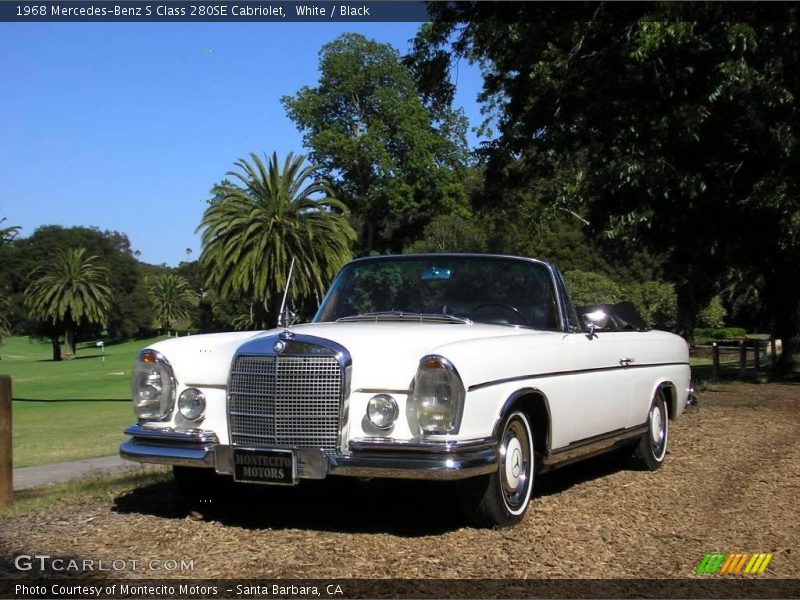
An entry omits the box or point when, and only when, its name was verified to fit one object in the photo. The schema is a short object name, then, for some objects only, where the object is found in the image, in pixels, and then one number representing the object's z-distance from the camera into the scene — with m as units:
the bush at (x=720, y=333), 65.25
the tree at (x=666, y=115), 13.75
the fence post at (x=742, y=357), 26.29
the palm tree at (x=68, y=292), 94.38
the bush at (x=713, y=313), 62.16
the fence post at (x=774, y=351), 24.18
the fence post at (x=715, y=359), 21.74
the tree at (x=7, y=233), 84.69
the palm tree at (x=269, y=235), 48.94
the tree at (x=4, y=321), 80.19
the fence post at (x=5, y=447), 6.82
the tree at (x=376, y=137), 60.88
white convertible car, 5.19
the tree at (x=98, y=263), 104.31
